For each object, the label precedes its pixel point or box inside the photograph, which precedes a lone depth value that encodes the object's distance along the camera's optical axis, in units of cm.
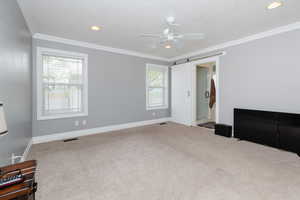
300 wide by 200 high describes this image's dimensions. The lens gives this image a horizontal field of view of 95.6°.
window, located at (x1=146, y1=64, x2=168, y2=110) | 517
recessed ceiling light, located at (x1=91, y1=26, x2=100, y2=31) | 292
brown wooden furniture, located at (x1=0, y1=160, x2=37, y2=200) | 93
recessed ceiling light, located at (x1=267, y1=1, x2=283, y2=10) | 213
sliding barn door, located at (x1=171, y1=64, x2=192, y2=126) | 490
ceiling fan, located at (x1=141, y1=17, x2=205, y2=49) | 251
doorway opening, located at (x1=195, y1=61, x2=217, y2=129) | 575
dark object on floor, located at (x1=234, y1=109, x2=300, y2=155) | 264
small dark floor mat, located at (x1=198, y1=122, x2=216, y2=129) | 494
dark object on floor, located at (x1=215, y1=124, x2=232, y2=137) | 360
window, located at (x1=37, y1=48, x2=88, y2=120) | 327
